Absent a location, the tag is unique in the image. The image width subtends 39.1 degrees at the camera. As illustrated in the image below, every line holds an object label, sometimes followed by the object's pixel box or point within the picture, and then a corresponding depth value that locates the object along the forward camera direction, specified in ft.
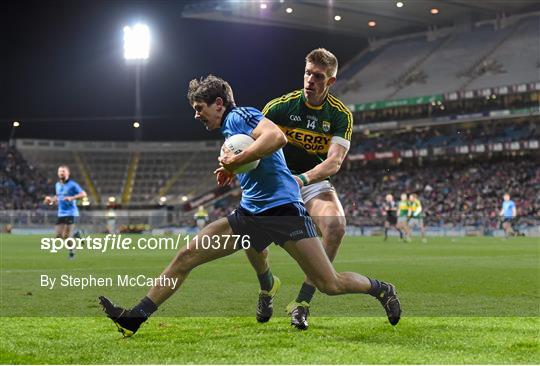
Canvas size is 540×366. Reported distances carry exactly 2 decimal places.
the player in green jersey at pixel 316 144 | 24.68
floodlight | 146.10
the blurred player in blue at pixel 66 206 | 64.23
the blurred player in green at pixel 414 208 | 100.27
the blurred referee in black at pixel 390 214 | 107.57
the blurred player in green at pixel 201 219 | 137.59
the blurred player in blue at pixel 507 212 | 109.40
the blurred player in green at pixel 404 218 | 99.50
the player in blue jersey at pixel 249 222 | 20.35
